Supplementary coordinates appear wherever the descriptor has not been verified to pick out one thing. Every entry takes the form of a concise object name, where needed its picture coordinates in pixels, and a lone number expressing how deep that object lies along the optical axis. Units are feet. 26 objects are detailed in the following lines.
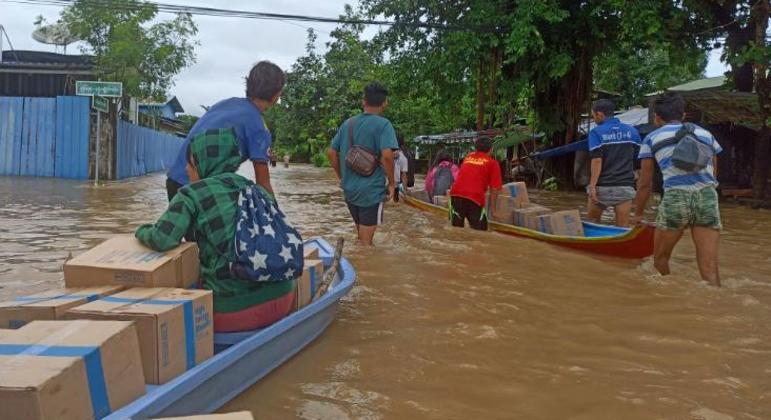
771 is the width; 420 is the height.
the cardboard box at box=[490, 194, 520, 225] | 27.02
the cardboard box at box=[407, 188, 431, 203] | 37.54
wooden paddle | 12.87
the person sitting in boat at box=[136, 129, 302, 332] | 9.30
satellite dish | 72.02
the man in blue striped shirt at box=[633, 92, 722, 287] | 16.33
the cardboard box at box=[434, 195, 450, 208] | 33.86
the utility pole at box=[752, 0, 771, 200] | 42.70
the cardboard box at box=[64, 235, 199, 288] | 8.98
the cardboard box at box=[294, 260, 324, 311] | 11.50
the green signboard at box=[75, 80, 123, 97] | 41.78
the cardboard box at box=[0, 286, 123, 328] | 7.86
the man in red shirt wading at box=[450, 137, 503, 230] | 24.71
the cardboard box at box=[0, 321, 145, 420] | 5.73
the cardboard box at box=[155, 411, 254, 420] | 5.91
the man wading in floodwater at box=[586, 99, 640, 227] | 22.36
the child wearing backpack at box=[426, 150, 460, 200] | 36.01
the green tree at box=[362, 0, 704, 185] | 46.01
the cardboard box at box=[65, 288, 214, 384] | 7.70
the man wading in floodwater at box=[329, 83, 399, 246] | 18.56
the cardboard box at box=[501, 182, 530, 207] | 28.91
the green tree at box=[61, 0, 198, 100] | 64.75
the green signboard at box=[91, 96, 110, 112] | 45.16
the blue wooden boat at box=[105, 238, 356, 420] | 7.23
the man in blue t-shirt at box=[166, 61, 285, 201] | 11.82
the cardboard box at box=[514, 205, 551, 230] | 25.88
